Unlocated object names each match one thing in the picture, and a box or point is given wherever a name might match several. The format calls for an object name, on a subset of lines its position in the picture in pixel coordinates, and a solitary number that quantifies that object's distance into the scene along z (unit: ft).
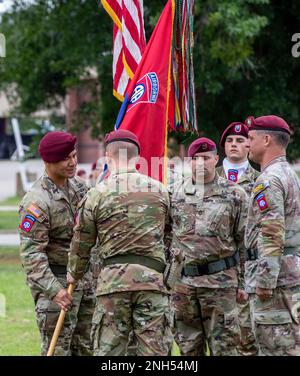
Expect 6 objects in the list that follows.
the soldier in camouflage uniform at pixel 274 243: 41.86
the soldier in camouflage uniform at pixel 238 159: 57.57
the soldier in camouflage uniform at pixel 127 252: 40.63
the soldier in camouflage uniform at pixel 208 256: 48.83
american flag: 58.34
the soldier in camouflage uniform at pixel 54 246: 44.37
